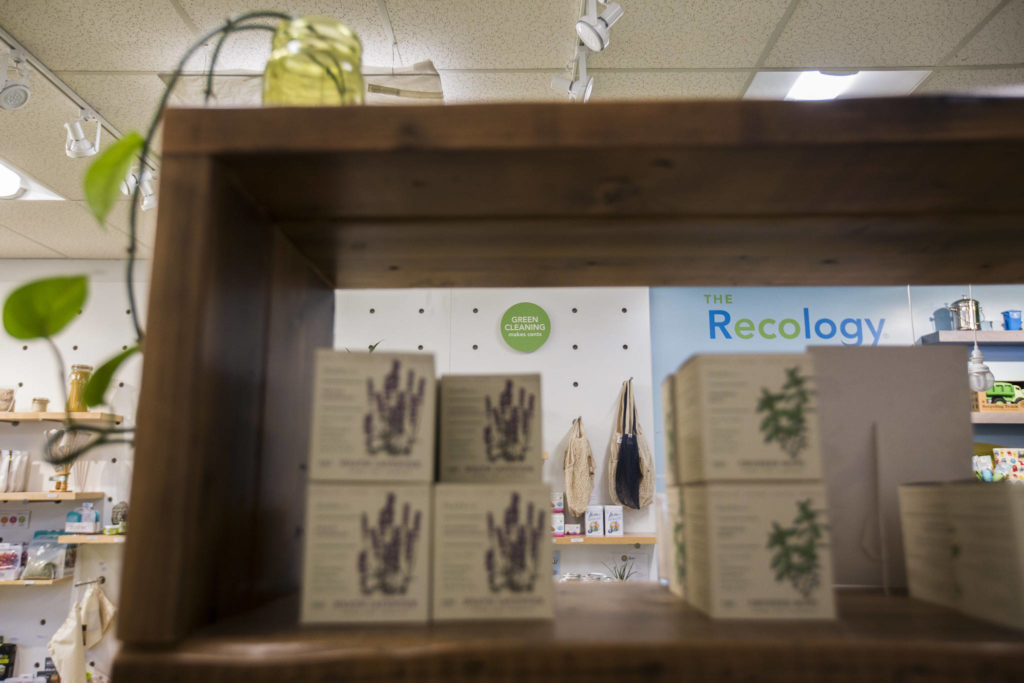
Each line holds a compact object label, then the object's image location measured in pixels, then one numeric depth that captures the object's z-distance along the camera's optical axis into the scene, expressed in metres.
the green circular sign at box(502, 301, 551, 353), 4.95
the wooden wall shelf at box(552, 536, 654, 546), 4.34
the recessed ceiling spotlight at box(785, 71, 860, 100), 2.91
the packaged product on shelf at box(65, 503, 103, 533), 4.76
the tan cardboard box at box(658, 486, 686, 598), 0.84
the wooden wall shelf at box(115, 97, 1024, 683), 0.64
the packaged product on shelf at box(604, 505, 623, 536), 4.52
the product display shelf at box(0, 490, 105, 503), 4.57
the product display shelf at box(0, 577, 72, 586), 4.50
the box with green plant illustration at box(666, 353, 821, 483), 0.74
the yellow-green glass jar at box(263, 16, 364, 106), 0.83
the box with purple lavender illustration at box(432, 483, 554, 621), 0.72
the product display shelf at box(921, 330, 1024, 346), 4.61
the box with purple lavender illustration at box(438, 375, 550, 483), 0.82
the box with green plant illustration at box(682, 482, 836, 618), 0.72
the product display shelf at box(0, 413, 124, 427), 4.70
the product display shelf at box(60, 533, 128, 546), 4.57
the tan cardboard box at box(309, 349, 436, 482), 0.73
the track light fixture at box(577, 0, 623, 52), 2.20
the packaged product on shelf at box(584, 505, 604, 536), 4.54
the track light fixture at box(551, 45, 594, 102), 2.61
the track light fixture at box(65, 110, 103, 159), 2.82
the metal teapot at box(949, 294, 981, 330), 4.59
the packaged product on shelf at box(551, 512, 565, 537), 4.48
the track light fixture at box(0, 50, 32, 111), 2.49
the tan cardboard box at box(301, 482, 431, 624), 0.71
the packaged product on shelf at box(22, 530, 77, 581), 4.58
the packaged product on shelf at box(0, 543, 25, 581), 4.62
